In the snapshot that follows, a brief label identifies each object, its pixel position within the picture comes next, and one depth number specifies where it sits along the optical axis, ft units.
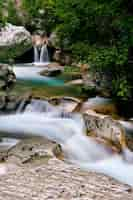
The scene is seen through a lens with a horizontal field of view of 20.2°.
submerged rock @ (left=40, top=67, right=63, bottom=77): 47.06
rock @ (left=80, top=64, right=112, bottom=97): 33.77
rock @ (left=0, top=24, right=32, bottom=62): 53.31
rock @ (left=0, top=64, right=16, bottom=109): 34.93
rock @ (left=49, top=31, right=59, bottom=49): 57.11
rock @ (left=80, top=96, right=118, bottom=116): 31.35
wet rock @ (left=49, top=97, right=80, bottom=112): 32.40
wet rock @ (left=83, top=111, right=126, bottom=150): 25.79
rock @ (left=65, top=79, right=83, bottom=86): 40.98
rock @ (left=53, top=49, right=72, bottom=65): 53.92
